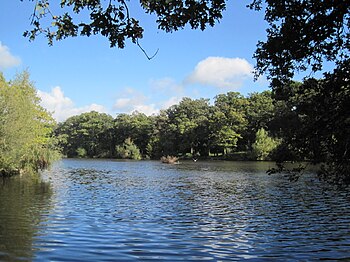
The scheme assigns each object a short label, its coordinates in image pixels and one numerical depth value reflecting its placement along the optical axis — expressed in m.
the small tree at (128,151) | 106.50
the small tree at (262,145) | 83.06
